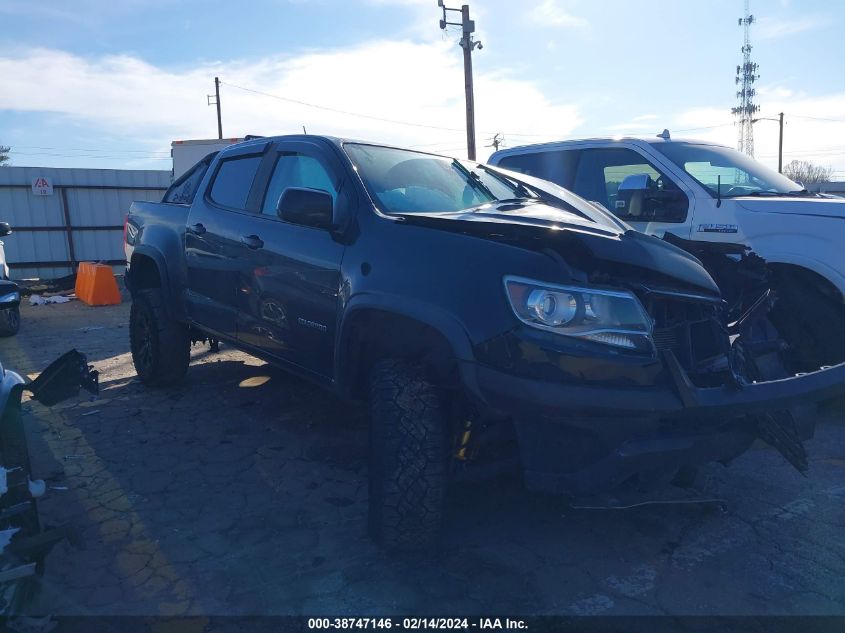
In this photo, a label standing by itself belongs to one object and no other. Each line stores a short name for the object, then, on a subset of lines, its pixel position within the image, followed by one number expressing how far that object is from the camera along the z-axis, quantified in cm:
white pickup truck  460
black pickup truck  259
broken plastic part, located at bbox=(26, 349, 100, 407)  274
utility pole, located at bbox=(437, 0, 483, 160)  2130
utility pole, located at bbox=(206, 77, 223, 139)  4438
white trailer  1650
